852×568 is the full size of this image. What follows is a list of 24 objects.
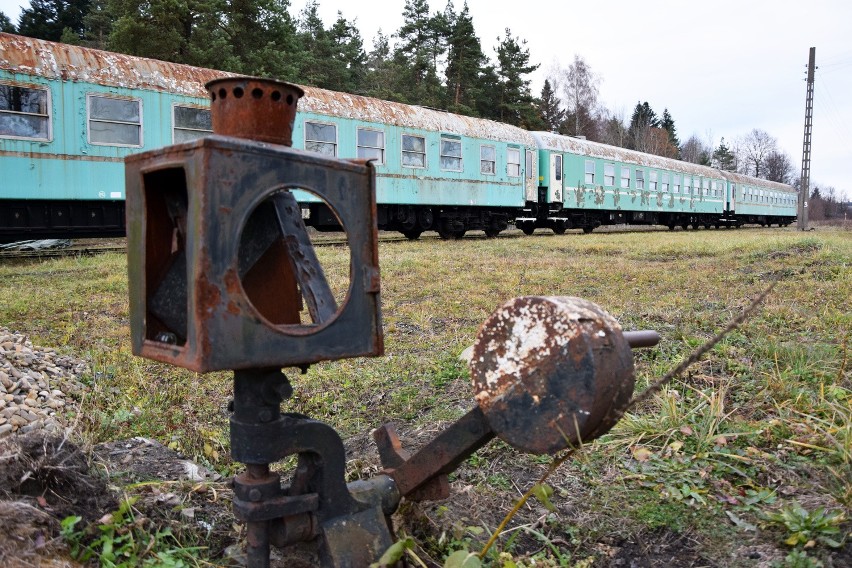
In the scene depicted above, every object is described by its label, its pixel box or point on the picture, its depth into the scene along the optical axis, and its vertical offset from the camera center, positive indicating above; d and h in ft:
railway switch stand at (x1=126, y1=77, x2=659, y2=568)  3.97 -0.70
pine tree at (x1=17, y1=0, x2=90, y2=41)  105.09 +36.00
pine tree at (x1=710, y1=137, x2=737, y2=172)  265.13 +31.55
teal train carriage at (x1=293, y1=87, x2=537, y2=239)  43.19 +5.87
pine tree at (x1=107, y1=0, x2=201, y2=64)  64.08 +20.36
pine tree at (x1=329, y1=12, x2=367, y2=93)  110.96 +34.78
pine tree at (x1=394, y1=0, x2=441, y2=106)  113.39 +34.29
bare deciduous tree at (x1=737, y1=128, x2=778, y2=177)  264.11 +31.99
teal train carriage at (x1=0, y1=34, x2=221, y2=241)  30.76 +5.29
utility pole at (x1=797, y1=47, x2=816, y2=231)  84.09 +10.06
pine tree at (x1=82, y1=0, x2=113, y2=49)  101.60 +33.62
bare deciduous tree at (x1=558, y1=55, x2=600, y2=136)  163.43 +36.71
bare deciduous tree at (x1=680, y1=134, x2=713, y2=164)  249.75 +33.48
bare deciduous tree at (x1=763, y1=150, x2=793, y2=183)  263.08 +28.20
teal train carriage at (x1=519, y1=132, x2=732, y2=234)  65.16 +5.58
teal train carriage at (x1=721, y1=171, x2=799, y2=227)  114.73 +6.60
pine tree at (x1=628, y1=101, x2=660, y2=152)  195.81 +34.56
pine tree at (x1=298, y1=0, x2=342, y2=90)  104.73 +32.01
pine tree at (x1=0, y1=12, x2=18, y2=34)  104.63 +34.16
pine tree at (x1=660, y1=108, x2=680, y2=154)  250.78 +43.80
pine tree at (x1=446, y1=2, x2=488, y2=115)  121.19 +32.50
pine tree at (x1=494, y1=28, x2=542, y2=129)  127.03 +28.69
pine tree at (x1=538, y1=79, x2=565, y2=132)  165.65 +32.43
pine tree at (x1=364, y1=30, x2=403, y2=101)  110.32 +28.32
